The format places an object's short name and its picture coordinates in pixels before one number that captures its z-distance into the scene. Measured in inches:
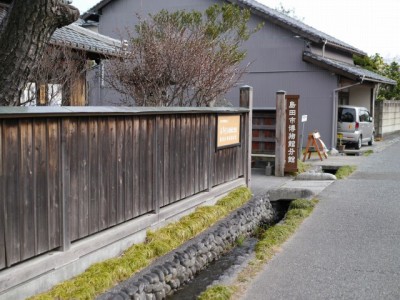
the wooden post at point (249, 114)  401.4
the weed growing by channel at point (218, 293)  196.9
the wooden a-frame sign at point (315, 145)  649.0
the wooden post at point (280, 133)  508.4
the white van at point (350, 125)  814.5
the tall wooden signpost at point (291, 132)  518.9
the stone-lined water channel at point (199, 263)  205.5
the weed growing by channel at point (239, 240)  323.3
